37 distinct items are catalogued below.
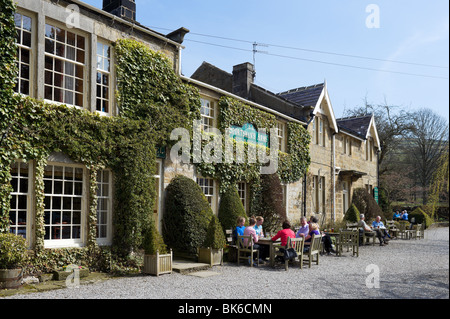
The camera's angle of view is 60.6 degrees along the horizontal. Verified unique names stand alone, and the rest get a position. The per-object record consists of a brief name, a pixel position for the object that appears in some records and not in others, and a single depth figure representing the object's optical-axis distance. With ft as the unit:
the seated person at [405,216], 88.99
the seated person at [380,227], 60.76
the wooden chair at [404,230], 72.19
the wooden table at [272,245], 37.57
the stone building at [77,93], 30.37
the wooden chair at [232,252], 39.75
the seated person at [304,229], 41.23
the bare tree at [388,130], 114.31
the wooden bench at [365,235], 59.11
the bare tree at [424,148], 128.06
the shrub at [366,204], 81.25
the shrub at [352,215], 71.77
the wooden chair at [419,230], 72.47
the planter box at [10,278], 24.94
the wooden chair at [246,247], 37.77
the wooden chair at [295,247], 36.11
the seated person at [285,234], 36.76
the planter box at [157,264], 31.63
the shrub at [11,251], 25.08
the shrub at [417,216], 100.48
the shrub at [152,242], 32.19
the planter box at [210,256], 36.29
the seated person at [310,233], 39.14
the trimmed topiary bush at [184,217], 38.42
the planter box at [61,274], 28.71
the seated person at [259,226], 41.73
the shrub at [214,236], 36.24
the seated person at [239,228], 39.83
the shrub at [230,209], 45.96
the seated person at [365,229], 58.75
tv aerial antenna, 77.20
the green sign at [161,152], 39.06
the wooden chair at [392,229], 73.05
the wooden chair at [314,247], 37.32
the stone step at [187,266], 33.51
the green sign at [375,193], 93.82
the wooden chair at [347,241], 46.34
